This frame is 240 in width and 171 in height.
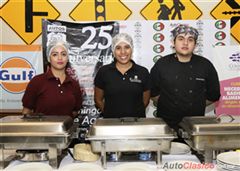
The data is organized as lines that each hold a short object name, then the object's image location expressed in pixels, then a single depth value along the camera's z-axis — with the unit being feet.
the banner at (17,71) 12.20
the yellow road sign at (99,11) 12.35
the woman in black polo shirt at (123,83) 9.90
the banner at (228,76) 11.91
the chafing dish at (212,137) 5.89
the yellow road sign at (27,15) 12.36
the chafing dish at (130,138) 5.75
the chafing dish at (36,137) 5.83
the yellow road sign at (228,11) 12.37
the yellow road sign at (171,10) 12.33
